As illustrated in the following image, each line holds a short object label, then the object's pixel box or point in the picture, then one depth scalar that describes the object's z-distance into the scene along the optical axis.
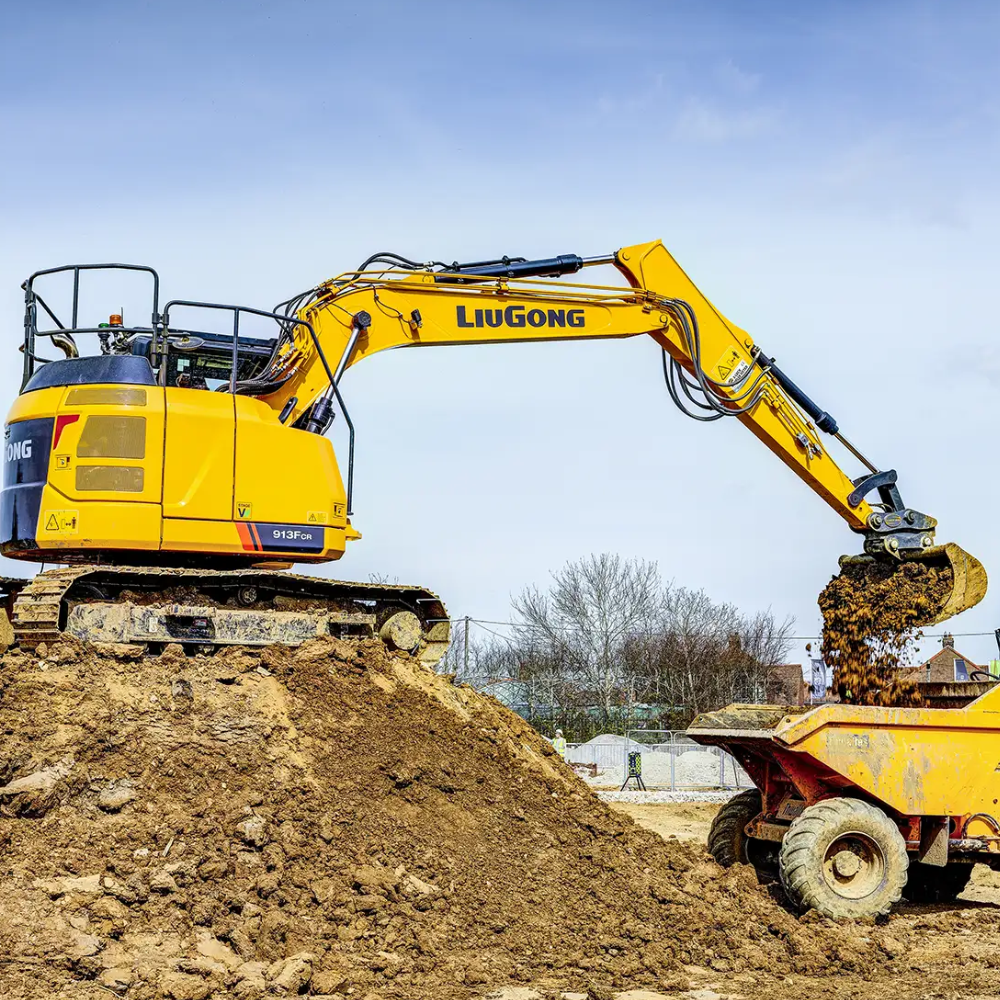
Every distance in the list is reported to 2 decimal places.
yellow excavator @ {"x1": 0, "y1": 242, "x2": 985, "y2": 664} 10.50
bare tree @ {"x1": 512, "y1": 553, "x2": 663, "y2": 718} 47.31
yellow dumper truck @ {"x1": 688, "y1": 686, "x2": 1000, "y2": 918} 9.94
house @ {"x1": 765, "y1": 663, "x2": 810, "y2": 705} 44.28
